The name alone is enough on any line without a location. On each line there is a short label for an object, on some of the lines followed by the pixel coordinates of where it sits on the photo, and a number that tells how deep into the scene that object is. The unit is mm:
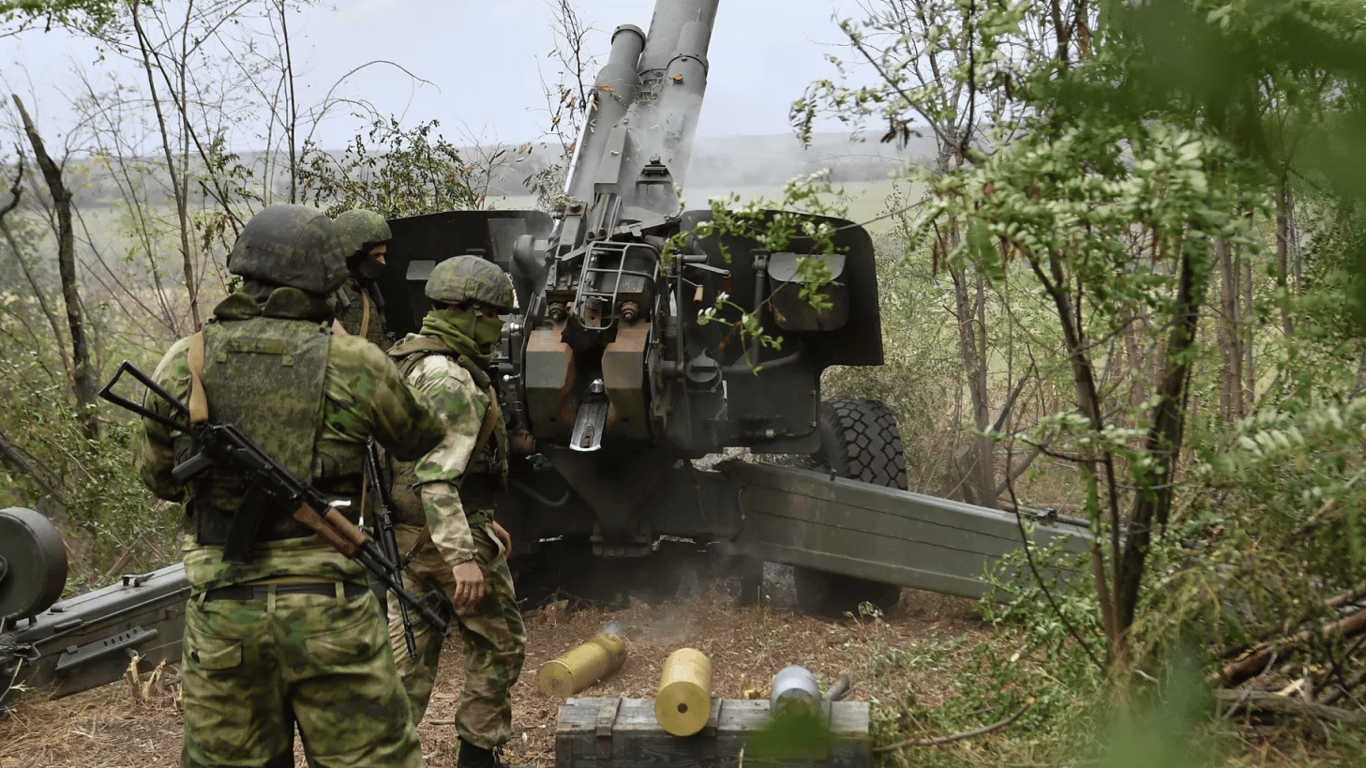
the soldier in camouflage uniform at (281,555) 3033
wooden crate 3979
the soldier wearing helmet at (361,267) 4930
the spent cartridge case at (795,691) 3820
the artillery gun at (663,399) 5441
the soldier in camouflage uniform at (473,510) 4227
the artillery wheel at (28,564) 4609
